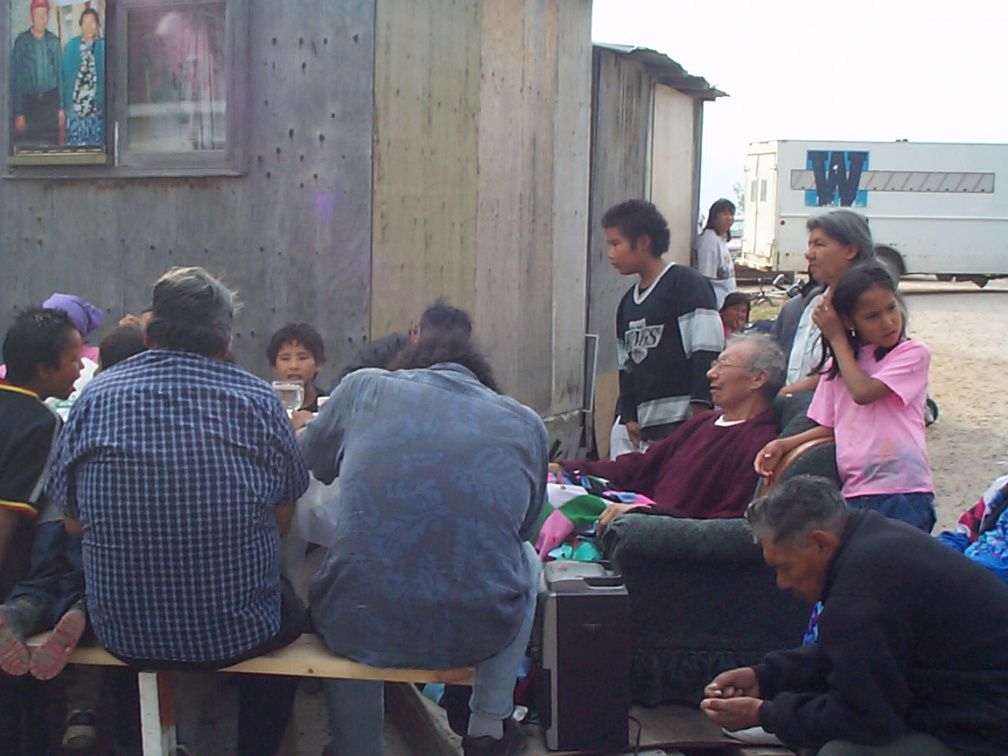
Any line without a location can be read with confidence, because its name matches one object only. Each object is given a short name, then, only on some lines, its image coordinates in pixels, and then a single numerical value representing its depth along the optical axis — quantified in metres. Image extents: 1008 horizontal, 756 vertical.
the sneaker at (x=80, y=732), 3.65
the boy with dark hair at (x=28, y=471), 3.24
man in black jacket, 2.69
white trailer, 20.20
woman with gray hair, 4.37
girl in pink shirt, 3.71
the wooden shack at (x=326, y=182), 5.58
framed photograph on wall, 5.90
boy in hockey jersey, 4.99
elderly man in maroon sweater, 4.15
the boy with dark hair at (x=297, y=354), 4.96
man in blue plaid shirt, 2.94
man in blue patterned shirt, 3.03
